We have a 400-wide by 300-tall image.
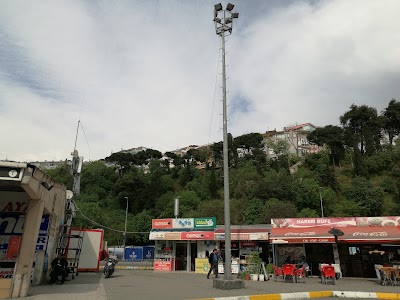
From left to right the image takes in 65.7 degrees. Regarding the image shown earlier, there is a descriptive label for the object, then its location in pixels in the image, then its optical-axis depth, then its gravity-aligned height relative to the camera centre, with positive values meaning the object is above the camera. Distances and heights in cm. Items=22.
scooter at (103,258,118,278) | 1849 -67
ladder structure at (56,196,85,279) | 1717 +101
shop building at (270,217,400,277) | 1759 +86
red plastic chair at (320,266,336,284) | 1450 -66
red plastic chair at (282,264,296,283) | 1511 -64
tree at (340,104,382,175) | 7469 +3069
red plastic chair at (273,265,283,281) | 1571 -76
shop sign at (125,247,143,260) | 3706 +39
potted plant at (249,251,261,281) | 1687 -45
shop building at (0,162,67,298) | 940 +121
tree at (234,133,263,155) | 9681 +3453
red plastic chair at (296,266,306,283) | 1550 -70
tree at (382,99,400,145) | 7775 +3313
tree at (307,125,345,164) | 7812 +2883
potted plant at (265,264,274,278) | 1709 -68
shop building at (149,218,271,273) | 2122 +111
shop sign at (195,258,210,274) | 2166 -58
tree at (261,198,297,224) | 4824 +693
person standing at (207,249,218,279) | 1672 -17
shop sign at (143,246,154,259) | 3703 +51
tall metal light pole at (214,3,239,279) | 1215 +558
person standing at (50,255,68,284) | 1407 -56
